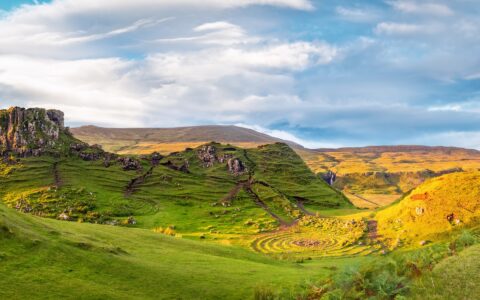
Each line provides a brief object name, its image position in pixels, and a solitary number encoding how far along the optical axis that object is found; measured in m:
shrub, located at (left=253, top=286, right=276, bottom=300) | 30.42
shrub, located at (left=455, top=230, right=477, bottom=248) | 28.50
